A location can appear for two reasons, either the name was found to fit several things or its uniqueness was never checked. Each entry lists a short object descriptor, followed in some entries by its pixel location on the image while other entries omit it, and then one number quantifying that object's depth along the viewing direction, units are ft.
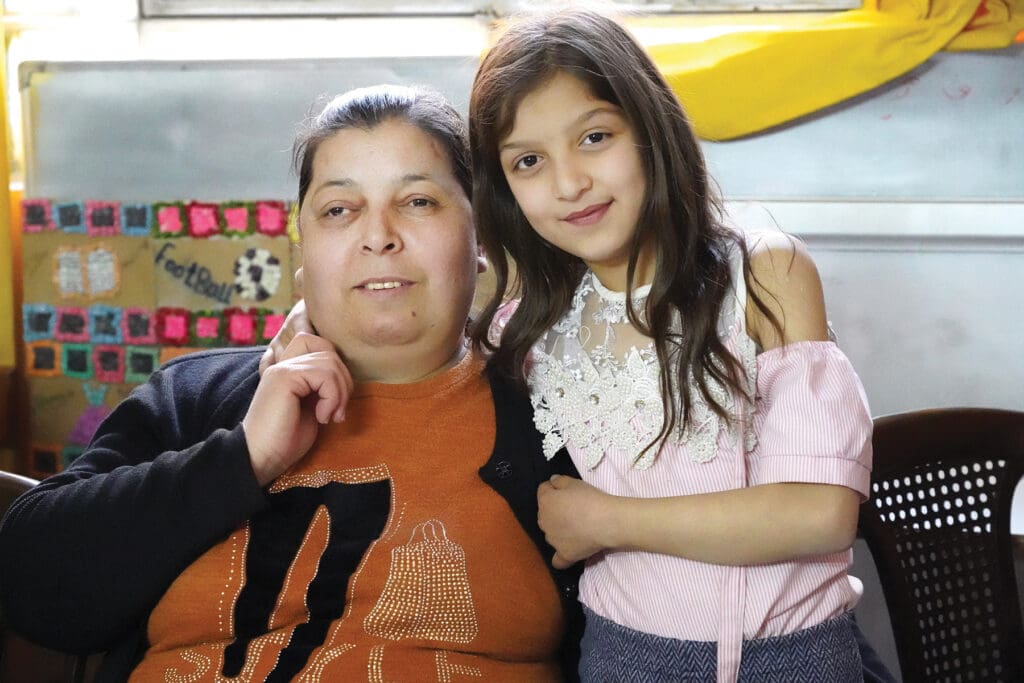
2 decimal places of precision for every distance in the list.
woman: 4.54
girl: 4.32
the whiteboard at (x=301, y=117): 8.55
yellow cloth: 8.28
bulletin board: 8.97
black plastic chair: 5.96
